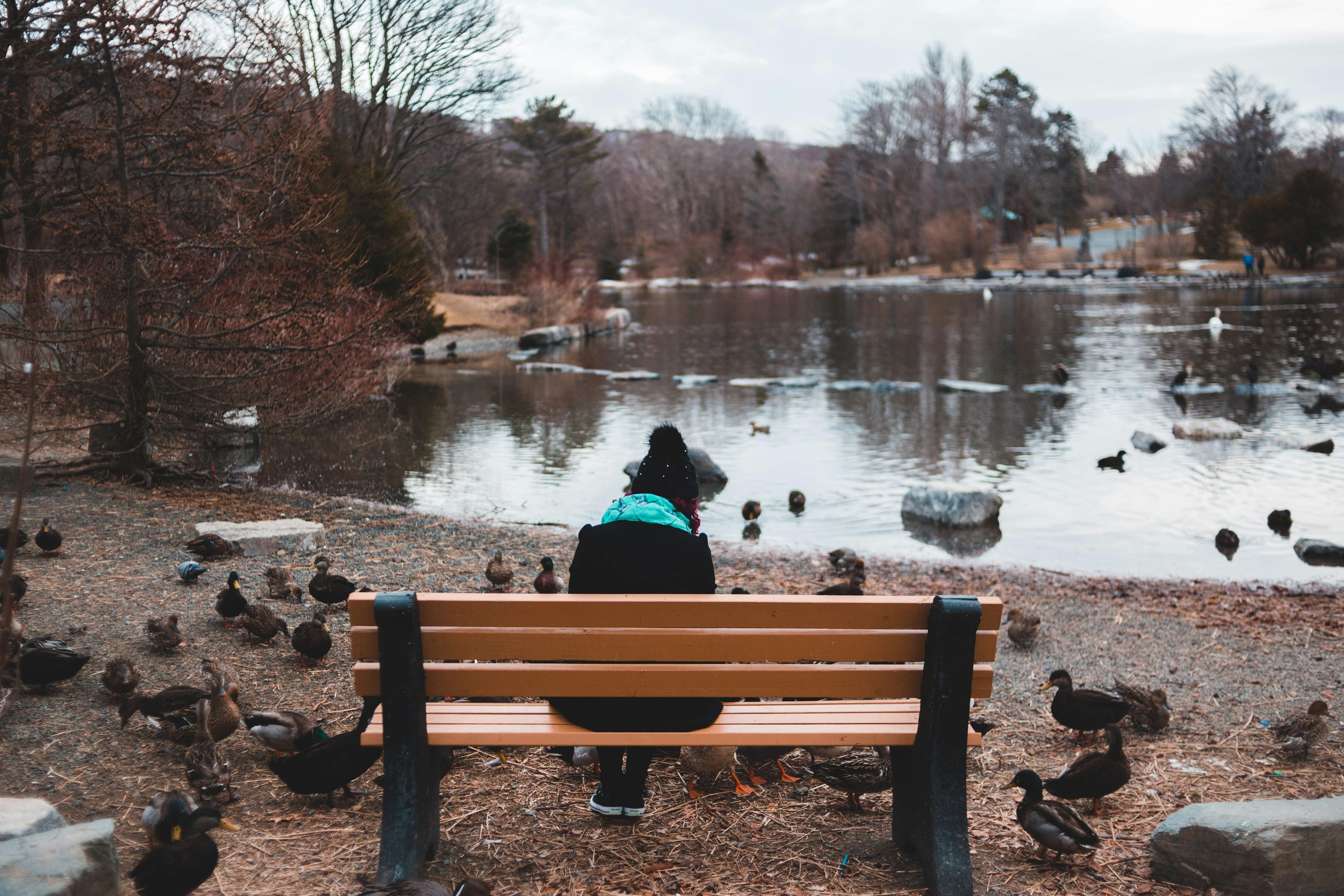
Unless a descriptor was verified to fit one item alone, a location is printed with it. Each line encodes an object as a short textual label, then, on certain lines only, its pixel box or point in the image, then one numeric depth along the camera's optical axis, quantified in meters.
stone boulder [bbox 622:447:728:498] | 13.06
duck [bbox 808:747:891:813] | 3.75
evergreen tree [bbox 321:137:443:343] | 21.17
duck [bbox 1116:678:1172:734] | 4.86
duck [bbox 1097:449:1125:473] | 13.66
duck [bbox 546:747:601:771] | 4.11
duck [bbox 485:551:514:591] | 7.22
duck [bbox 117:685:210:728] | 4.20
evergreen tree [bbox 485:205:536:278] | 43.56
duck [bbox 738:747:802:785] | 4.05
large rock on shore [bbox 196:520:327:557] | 7.78
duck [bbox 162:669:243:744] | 4.11
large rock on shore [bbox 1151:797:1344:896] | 2.99
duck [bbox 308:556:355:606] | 6.30
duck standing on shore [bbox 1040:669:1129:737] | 4.67
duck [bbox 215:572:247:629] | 5.65
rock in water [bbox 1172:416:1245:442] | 15.75
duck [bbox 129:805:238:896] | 2.90
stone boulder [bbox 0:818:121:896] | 2.44
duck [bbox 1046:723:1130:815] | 3.83
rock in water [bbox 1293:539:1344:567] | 9.34
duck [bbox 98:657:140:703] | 4.46
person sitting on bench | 3.18
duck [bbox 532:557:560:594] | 6.91
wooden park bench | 2.95
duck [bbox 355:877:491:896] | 2.73
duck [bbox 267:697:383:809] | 3.62
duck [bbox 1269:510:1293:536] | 10.36
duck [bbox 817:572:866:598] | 6.68
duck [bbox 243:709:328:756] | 4.08
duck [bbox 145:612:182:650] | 5.16
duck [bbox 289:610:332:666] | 5.17
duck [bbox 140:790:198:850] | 3.25
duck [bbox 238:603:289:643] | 5.41
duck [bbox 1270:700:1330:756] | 4.49
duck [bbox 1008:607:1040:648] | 6.38
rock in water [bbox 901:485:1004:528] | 10.80
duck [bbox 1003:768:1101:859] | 3.38
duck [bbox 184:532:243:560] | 7.39
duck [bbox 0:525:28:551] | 7.17
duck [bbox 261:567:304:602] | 6.37
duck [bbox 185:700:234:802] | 3.75
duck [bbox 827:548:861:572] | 8.46
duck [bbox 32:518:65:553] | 7.12
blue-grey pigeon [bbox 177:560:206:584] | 6.59
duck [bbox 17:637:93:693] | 4.37
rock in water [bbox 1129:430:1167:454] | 14.88
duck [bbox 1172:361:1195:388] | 20.66
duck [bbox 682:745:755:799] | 3.98
